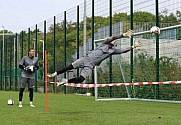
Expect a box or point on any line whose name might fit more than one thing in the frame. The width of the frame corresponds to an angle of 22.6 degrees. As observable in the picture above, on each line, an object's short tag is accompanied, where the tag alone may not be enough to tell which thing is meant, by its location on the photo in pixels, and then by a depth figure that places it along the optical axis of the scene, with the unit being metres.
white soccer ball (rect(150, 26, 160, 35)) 11.70
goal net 17.23
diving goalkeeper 11.52
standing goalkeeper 14.20
